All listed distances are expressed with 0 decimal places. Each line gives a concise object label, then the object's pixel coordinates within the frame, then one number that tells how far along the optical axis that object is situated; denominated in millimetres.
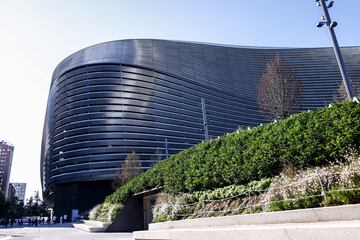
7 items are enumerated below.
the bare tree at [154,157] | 66094
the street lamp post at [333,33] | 9831
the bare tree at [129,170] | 38281
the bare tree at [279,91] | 17706
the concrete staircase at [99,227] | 19634
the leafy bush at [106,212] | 21375
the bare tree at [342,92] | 21856
